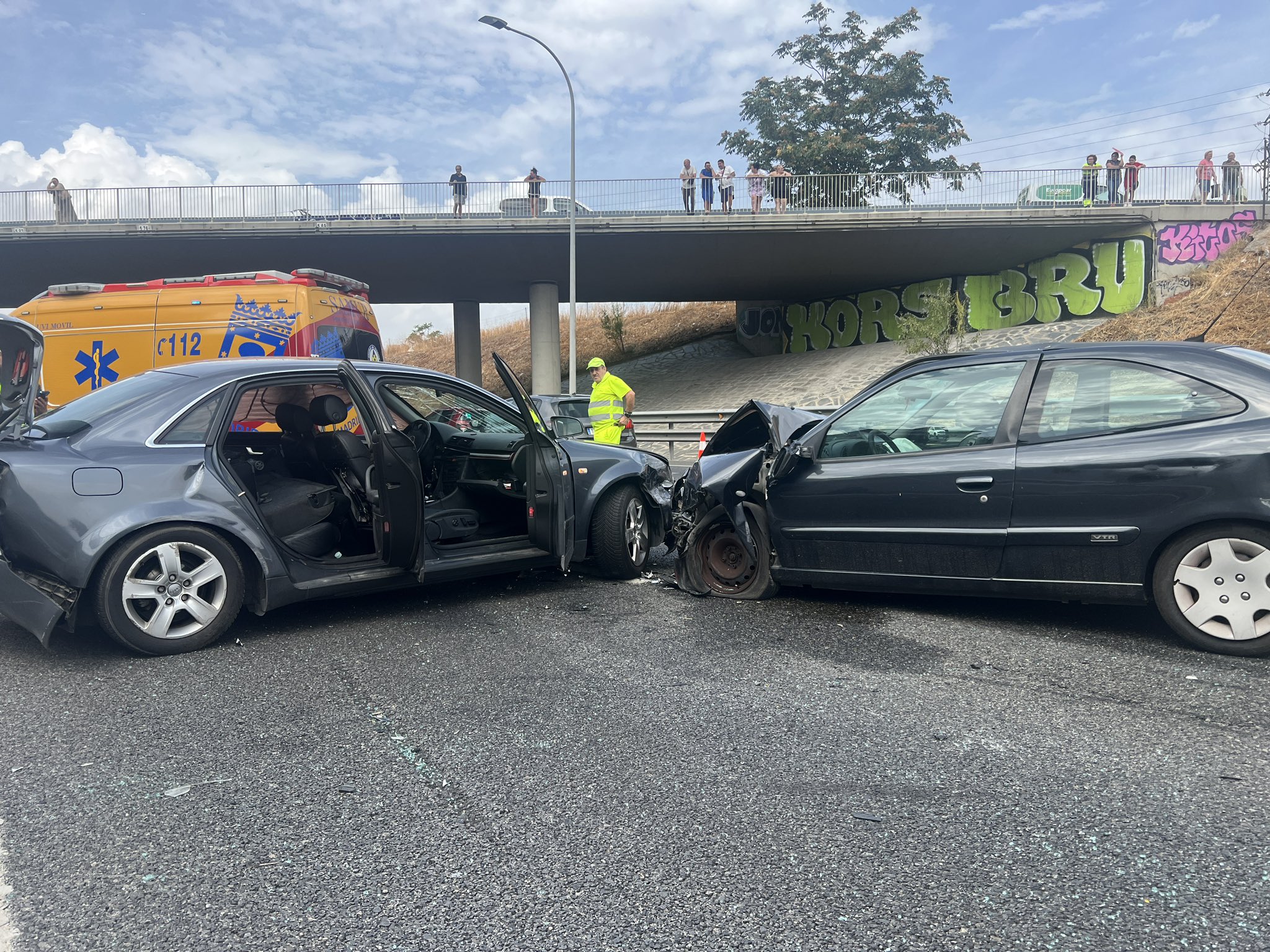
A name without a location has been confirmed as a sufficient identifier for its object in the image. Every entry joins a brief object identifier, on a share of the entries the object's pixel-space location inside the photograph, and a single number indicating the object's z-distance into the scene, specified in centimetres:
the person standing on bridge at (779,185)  2684
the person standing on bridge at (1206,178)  2506
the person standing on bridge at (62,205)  2530
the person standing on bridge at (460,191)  2547
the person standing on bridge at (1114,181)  2544
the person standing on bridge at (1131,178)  2542
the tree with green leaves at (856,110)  4141
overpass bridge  2484
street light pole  2259
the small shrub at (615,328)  4084
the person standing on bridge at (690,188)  2573
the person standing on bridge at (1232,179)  2478
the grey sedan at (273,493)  426
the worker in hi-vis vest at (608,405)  1092
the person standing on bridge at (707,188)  2617
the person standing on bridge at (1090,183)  2555
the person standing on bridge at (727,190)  2591
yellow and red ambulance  1084
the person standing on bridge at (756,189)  2595
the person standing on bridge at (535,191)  2547
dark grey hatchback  420
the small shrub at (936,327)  2559
